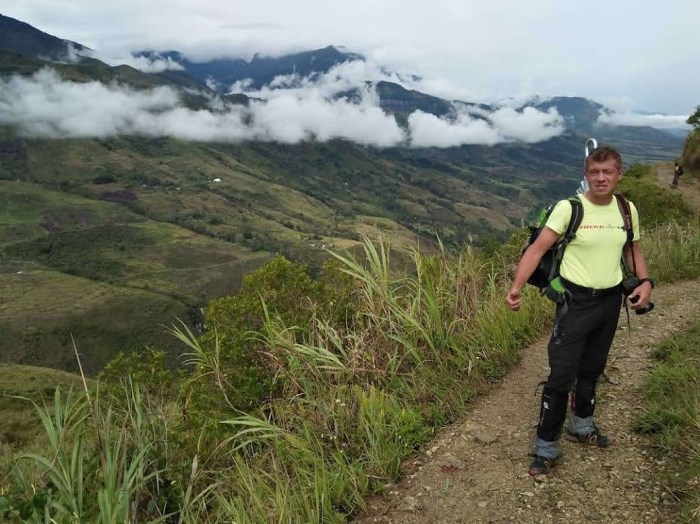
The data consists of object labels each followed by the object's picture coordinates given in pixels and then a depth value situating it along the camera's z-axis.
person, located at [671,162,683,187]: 26.39
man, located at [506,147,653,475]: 3.52
